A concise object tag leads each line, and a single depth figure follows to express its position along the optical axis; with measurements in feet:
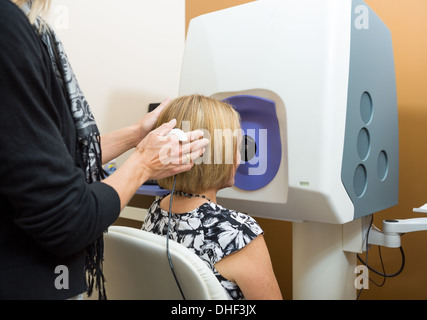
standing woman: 1.55
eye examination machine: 3.06
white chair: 1.97
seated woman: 2.48
